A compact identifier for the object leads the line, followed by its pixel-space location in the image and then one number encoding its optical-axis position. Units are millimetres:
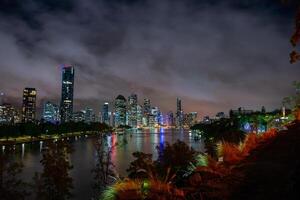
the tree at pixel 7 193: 12014
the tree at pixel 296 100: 7856
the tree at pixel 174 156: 11584
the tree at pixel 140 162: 10947
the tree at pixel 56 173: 13515
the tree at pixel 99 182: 14726
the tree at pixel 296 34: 4004
